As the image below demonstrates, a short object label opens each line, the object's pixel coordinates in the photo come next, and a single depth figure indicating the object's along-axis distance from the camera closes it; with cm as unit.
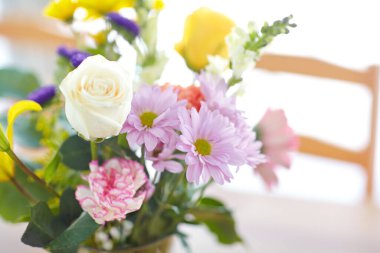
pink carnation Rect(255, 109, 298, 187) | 80
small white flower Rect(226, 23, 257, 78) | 71
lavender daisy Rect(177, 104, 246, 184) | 65
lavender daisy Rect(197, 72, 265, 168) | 68
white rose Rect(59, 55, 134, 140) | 61
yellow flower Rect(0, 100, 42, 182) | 66
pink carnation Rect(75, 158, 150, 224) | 65
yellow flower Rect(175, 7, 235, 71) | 79
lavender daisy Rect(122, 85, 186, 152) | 66
